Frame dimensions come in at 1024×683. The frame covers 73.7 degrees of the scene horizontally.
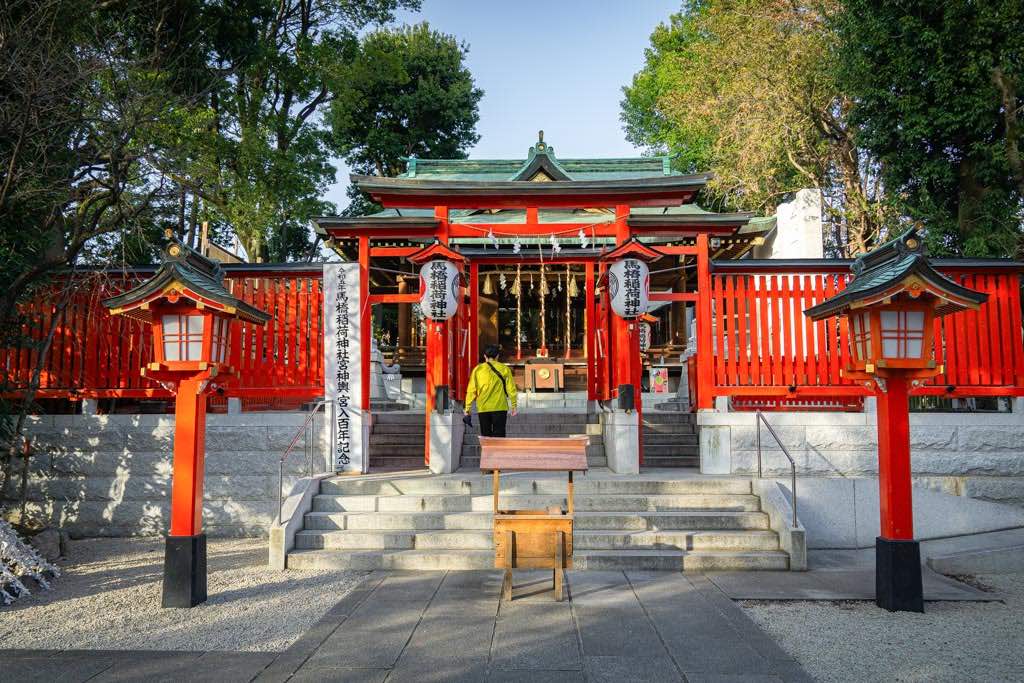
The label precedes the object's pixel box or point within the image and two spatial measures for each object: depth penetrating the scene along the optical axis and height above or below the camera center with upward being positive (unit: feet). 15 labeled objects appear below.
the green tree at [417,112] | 92.48 +37.15
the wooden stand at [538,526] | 20.53 -4.40
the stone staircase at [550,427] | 38.64 -2.80
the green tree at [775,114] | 61.31 +24.81
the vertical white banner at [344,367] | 32.94 +0.74
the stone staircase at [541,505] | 24.85 -5.72
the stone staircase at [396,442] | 37.29 -3.47
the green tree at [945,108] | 43.32 +18.21
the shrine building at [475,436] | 29.60 -0.78
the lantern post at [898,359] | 20.38 +0.56
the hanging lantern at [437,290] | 33.37 +4.46
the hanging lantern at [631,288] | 33.30 +4.44
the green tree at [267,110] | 51.39 +24.29
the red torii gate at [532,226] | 34.19 +8.22
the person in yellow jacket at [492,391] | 32.68 -0.50
